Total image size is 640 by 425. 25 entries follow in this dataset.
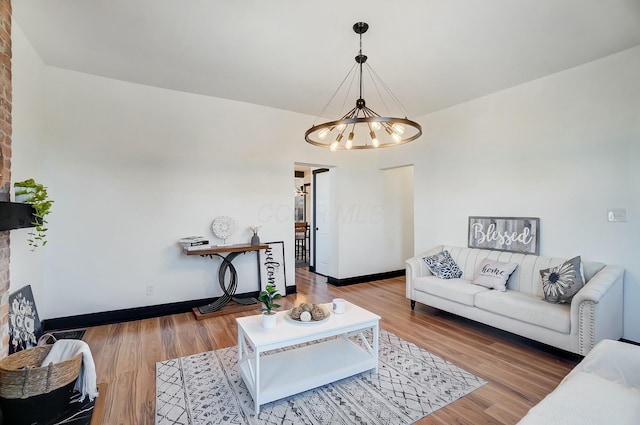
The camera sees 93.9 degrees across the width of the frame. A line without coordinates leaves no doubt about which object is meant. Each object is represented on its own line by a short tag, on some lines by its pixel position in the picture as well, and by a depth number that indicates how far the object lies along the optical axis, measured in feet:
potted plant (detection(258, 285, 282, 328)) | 7.41
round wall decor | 13.61
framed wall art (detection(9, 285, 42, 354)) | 7.80
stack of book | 12.38
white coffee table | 6.78
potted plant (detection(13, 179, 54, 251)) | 7.59
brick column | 6.61
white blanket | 6.76
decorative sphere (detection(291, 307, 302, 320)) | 7.84
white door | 19.71
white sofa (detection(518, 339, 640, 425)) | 4.19
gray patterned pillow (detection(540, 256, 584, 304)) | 9.30
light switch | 9.65
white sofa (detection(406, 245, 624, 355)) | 8.34
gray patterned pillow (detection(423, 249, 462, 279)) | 13.01
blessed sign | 11.78
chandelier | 7.20
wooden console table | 12.46
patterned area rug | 6.47
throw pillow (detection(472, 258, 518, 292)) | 11.21
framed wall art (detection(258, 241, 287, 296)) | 15.03
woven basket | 5.80
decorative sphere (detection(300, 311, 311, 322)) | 7.62
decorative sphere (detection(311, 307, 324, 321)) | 7.69
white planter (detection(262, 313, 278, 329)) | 7.40
